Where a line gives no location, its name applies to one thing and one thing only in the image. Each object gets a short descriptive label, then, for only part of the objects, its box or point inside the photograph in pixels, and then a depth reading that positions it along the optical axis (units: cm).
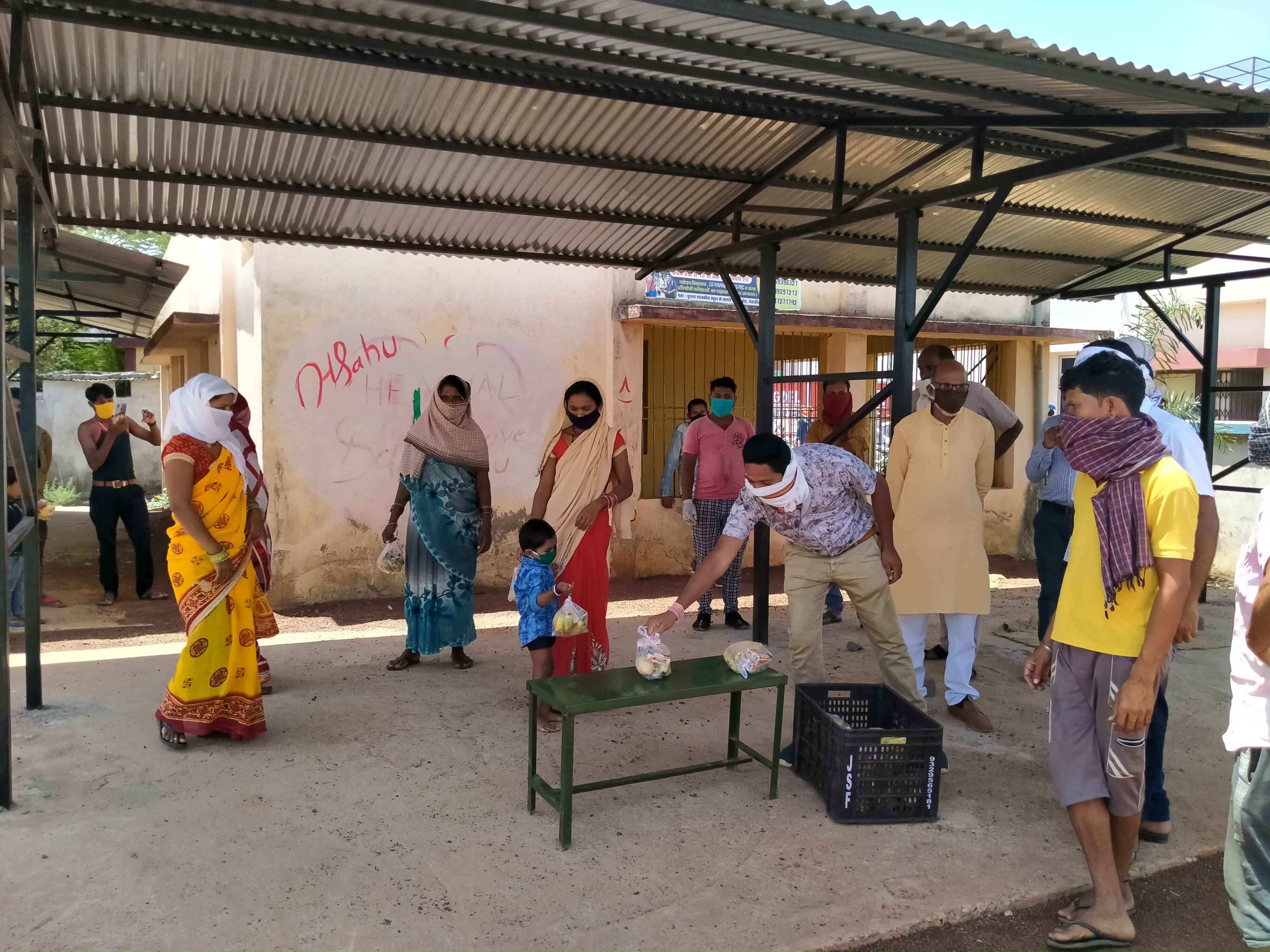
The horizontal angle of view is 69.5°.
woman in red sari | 474
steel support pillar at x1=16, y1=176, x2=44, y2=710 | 422
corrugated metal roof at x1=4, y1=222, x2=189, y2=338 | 660
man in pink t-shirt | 665
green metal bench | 327
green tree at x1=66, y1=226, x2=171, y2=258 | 2098
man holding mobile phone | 766
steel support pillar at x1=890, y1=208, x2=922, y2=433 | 473
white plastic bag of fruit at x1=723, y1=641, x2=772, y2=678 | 364
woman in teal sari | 520
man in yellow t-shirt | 263
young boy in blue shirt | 438
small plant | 1653
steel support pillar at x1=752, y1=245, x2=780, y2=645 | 593
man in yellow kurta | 453
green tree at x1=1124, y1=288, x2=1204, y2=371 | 1546
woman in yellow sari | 403
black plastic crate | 351
